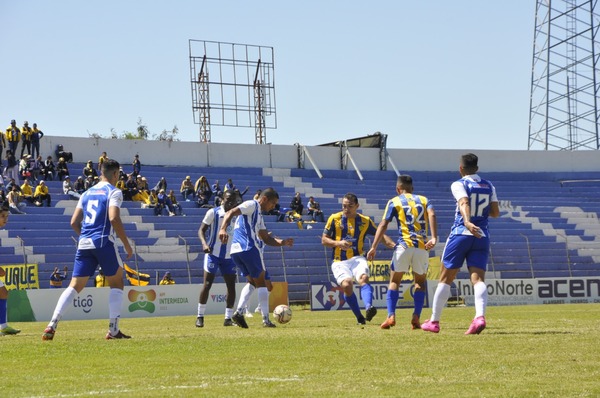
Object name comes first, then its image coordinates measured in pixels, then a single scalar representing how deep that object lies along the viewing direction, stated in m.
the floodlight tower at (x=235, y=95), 52.21
